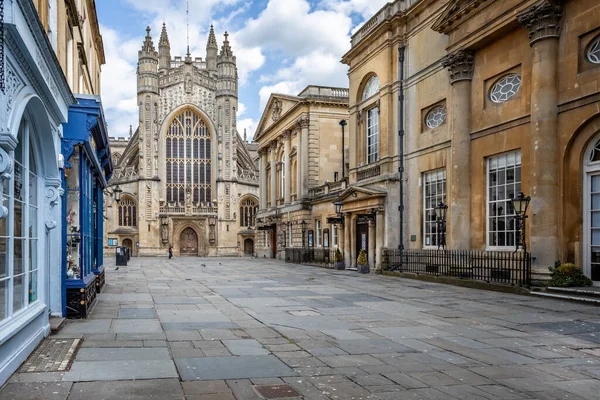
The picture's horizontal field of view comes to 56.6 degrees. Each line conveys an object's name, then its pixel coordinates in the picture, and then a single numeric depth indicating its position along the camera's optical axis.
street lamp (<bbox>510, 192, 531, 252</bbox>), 14.73
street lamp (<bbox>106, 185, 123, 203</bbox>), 27.57
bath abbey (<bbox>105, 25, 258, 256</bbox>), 59.00
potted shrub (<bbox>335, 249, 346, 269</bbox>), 28.62
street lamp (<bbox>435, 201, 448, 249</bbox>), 19.70
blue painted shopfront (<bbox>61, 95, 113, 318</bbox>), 9.74
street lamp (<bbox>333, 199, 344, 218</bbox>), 28.85
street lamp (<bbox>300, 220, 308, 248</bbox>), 38.09
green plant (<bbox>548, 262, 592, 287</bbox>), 13.83
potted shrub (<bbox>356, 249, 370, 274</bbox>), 25.39
